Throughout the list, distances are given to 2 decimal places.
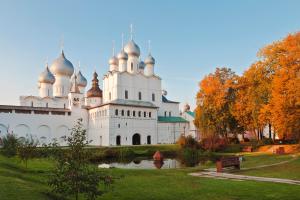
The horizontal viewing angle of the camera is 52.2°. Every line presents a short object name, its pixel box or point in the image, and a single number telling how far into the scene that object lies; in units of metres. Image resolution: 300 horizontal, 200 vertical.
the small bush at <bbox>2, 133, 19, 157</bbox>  23.75
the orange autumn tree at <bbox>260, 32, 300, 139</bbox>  25.62
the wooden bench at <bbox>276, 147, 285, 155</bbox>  26.23
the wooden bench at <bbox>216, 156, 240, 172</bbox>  15.85
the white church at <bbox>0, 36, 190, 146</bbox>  44.06
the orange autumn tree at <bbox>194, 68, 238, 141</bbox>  36.88
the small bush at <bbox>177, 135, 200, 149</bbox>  32.25
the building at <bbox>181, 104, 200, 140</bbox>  54.51
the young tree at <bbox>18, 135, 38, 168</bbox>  16.19
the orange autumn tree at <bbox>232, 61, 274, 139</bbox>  31.20
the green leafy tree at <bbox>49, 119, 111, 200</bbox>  7.43
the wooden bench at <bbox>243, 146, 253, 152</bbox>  31.61
